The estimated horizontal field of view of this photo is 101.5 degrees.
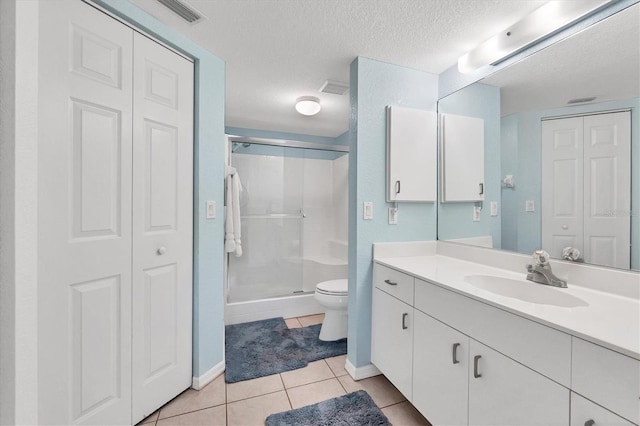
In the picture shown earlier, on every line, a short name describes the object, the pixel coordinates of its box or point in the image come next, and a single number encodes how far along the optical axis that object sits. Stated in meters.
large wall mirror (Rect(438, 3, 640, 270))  1.08
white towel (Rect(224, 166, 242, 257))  2.10
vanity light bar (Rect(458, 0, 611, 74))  1.22
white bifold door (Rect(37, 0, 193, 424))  1.10
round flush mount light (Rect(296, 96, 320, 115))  2.56
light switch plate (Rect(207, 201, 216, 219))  1.78
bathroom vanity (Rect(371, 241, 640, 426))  0.71
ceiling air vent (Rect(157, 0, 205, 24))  1.34
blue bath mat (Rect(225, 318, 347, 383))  1.91
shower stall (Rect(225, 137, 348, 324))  2.90
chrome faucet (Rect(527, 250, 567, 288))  1.18
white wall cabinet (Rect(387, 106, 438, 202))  1.86
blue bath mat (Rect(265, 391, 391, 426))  1.40
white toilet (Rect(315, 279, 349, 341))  2.21
